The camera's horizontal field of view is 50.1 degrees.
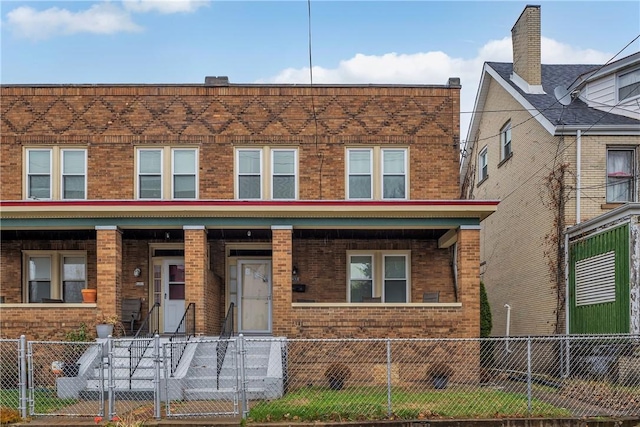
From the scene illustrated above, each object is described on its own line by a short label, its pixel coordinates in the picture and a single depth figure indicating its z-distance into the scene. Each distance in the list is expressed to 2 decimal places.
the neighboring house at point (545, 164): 17.20
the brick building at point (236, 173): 17.39
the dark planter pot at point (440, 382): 13.32
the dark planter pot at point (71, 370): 13.16
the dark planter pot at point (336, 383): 13.62
